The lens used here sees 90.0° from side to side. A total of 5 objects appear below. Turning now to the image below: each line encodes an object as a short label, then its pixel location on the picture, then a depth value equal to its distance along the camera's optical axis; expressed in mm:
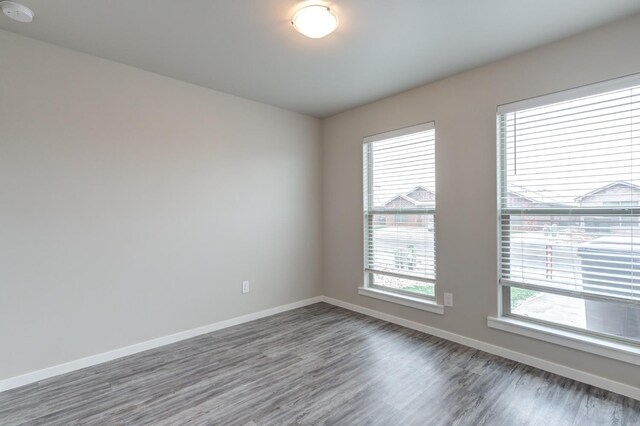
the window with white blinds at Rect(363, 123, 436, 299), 3352
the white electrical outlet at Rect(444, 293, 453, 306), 3115
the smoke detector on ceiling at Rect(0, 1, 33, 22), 1965
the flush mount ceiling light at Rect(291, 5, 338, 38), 2043
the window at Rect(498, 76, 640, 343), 2201
